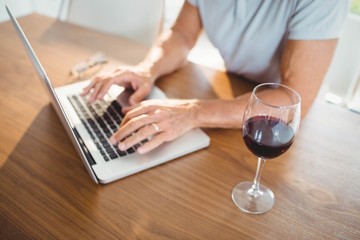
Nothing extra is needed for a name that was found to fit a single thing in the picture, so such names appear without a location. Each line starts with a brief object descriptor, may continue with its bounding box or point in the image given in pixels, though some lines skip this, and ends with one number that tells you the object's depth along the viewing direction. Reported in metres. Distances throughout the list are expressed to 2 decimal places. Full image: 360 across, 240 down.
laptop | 0.73
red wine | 0.64
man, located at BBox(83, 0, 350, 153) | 0.86
